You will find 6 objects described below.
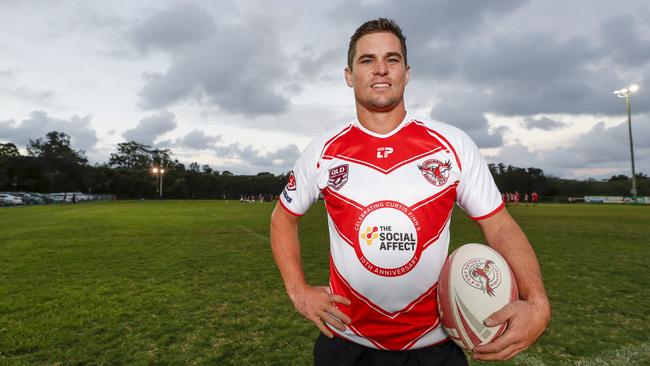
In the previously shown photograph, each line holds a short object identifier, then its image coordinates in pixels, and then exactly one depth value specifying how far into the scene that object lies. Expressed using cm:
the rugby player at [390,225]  187
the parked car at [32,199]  4761
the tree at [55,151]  7881
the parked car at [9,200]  4184
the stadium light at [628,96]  4355
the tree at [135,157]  11794
